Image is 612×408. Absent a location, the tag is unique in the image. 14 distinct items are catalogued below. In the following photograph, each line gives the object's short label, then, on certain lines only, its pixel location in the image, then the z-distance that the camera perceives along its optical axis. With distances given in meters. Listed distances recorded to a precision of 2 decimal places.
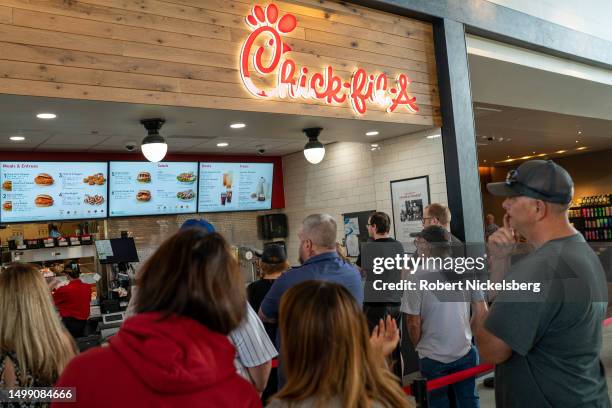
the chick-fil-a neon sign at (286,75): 4.25
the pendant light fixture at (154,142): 4.27
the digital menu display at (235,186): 8.10
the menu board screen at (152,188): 7.34
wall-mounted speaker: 8.60
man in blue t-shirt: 2.81
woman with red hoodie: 1.14
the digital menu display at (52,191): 6.57
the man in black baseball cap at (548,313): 1.76
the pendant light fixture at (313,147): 5.20
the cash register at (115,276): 5.92
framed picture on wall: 5.75
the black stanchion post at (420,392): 2.29
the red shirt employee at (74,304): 5.23
